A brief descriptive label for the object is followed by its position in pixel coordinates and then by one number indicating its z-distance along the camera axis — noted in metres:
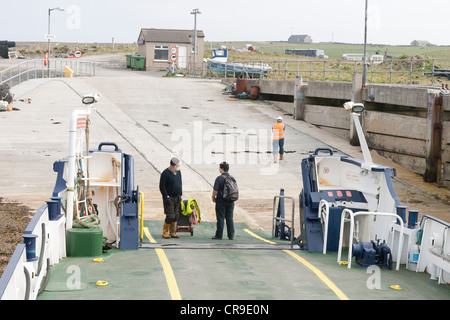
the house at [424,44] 195.75
